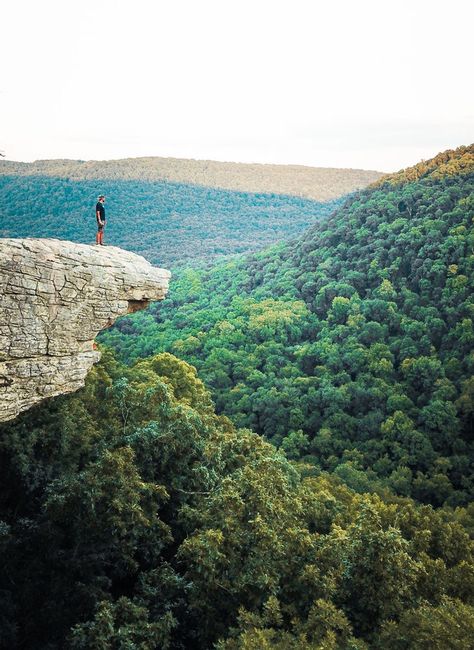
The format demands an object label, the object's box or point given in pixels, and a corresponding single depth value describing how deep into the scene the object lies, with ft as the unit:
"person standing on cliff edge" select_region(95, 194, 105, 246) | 47.01
